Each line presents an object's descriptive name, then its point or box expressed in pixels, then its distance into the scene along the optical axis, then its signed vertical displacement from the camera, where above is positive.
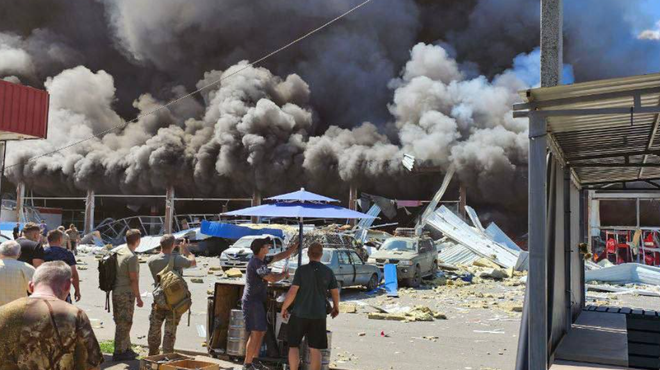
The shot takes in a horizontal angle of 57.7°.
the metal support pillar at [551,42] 7.88 +2.69
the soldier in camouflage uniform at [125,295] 6.71 -0.70
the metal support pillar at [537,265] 4.60 -0.18
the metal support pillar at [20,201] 37.50 +1.87
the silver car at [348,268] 14.19 -0.74
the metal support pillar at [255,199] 33.16 +2.04
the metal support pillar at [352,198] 31.11 +2.08
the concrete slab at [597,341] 5.98 -1.11
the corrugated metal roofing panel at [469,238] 22.77 +0.09
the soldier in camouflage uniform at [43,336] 3.05 -0.54
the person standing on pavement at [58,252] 6.56 -0.24
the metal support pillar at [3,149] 14.02 +1.90
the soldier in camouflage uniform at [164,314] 6.59 -0.88
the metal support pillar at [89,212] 35.38 +1.21
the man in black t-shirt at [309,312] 5.97 -0.75
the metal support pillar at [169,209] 33.59 +1.40
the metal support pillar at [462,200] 29.15 +1.98
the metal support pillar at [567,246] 7.35 -0.05
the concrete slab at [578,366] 5.71 -1.19
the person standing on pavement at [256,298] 6.41 -0.67
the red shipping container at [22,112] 12.59 +2.58
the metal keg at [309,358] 6.37 -1.29
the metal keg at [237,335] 6.88 -1.15
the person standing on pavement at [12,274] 5.07 -0.37
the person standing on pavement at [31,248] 6.38 -0.19
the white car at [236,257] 19.23 -0.71
